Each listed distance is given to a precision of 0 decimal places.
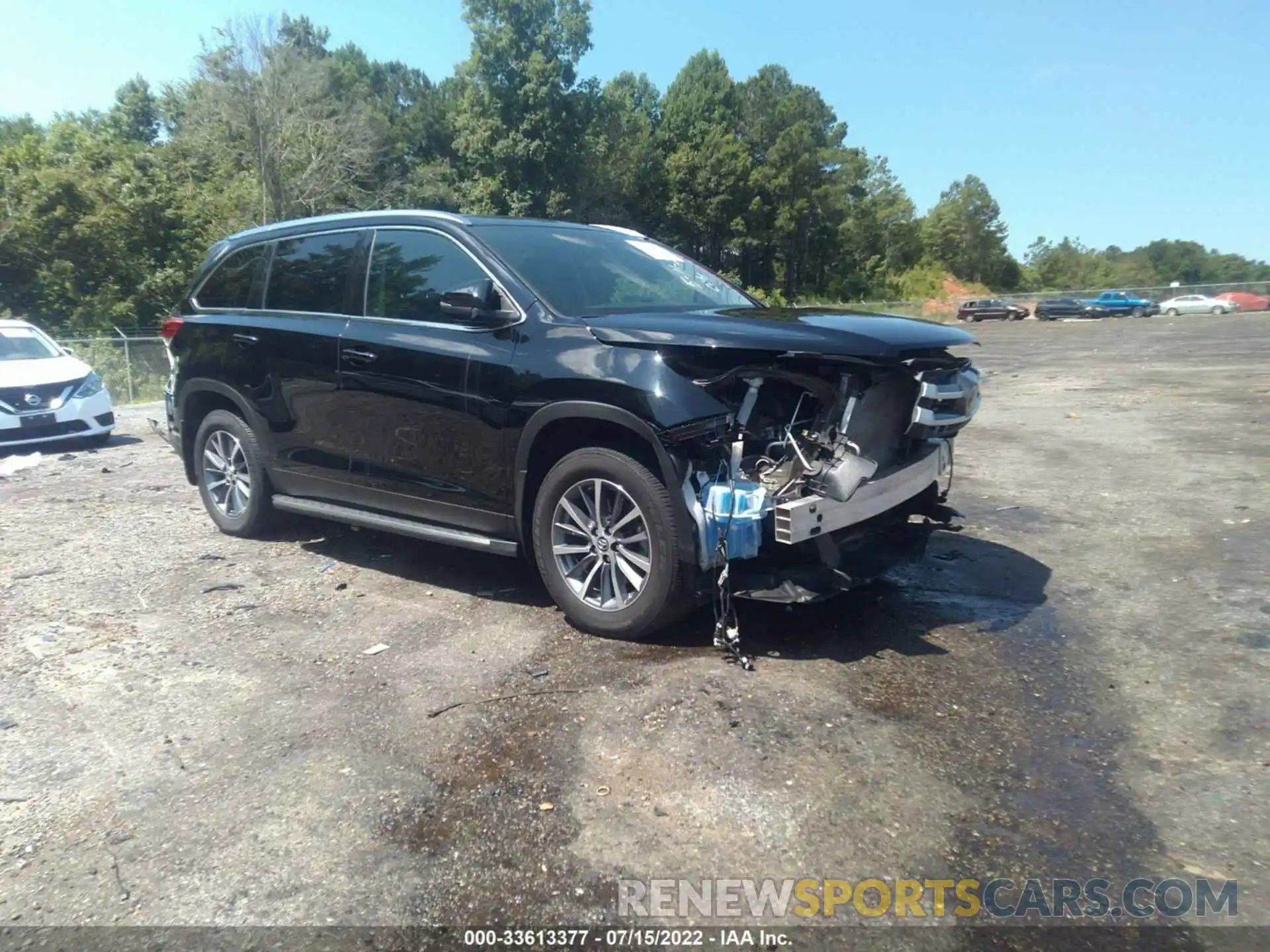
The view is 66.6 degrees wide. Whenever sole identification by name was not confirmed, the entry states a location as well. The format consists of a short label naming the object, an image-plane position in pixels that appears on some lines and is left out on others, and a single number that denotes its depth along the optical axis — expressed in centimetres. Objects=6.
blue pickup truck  5550
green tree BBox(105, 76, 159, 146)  7019
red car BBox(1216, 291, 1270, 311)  5594
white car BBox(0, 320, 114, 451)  1090
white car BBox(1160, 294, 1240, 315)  5441
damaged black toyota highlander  427
